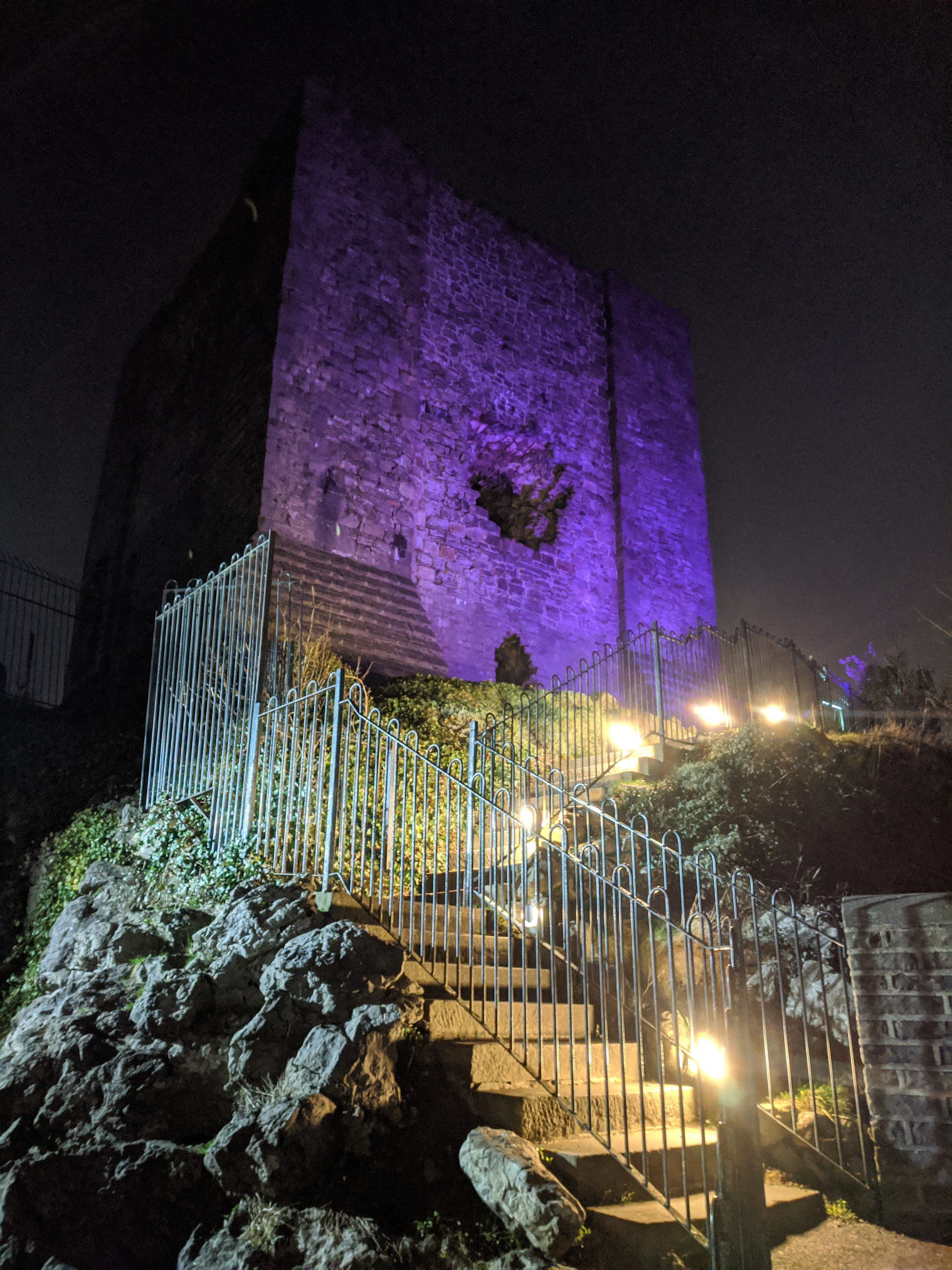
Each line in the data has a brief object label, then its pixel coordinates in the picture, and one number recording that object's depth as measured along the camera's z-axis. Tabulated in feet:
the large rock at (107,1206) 10.30
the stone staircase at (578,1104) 11.02
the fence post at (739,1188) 9.75
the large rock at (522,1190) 9.95
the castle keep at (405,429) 38.70
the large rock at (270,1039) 12.35
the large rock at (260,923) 14.29
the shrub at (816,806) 19.60
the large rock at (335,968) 12.85
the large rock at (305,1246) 9.77
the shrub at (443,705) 29.45
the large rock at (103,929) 16.16
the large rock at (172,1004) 13.14
